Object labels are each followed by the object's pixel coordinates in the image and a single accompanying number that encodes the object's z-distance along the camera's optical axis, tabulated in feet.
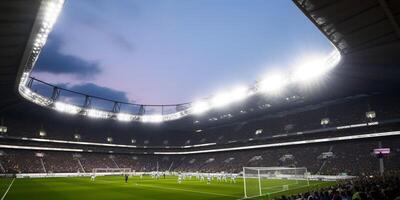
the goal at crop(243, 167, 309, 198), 96.37
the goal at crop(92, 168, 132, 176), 230.56
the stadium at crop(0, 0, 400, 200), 72.23
